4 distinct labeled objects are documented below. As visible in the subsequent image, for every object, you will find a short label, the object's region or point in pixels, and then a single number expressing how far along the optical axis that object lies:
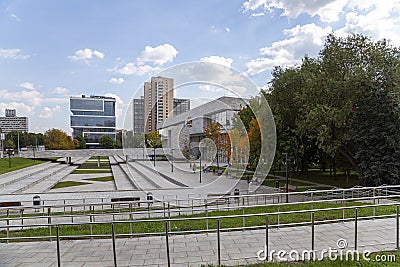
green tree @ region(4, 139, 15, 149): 72.00
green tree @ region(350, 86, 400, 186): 16.42
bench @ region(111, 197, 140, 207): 13.39
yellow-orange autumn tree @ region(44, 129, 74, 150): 66.44
